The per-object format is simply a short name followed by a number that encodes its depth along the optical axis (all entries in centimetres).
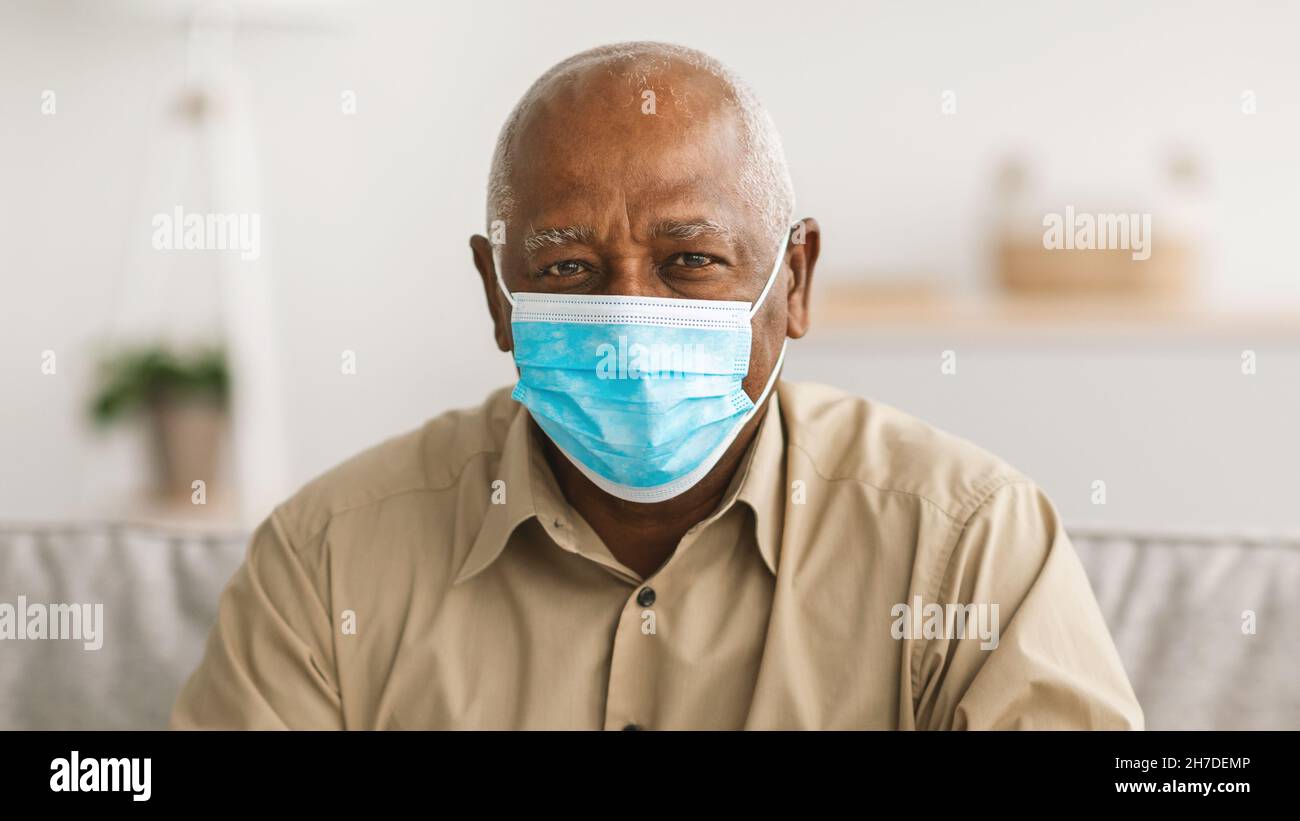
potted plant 346
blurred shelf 325
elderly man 139
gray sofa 156
